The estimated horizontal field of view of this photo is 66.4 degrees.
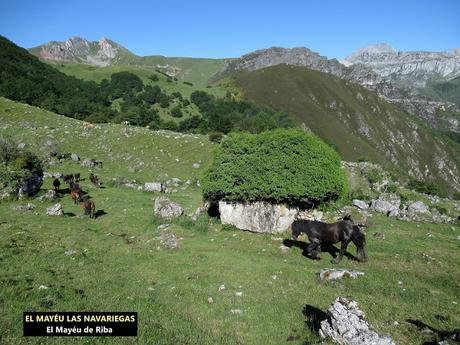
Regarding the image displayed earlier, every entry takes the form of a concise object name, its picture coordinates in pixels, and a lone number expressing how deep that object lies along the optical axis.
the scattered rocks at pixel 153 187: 38.66
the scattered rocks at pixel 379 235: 23.32
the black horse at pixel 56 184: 35.13
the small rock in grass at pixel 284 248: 20.13
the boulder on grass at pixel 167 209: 25.88
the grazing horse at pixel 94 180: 39.71
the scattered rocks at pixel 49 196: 32.33
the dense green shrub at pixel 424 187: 78.50
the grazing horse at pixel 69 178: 39.20
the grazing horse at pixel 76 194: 32.09
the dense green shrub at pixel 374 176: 51.88
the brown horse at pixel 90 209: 27.00
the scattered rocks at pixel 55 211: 26.81
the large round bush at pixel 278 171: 23.09
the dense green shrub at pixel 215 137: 59.34
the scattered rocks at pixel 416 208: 31.97
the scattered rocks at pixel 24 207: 27.75
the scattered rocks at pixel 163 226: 23.85
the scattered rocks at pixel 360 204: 33.19
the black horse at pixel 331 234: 18.41
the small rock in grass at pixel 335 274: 15.41
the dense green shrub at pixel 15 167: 31.72
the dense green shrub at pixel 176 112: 128.62
